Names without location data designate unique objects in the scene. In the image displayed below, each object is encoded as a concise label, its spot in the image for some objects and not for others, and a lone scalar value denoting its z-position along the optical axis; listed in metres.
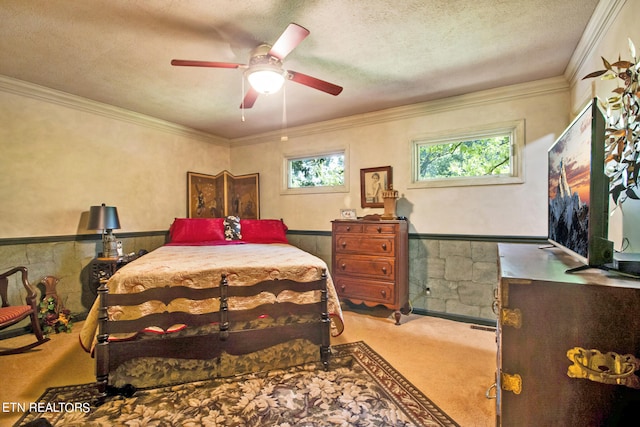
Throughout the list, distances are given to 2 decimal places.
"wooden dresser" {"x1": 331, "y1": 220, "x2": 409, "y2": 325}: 3.25
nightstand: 3.28
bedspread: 2.09
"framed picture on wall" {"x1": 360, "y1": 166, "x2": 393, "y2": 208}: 3.85
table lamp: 3.25
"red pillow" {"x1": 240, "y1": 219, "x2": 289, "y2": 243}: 4.21
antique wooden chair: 2.47
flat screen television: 1.06
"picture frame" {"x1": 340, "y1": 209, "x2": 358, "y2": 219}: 3.93
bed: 1.99
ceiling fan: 1.95
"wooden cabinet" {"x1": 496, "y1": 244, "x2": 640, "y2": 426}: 0.87
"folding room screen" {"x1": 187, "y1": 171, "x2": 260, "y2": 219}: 4.80
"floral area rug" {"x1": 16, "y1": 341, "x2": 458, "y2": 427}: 1.70
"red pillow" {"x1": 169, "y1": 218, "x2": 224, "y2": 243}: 3.99
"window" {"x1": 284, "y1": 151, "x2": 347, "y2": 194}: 4.28
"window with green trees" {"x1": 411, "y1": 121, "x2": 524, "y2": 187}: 3.18
